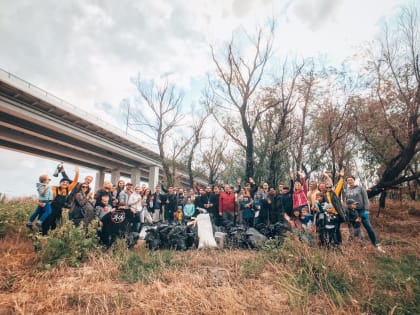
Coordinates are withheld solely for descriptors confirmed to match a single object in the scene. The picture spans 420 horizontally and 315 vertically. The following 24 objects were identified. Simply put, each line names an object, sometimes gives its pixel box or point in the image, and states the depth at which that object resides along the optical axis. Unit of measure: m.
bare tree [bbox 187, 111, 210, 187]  23.11
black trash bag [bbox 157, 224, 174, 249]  6.23
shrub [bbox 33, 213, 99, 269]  4.36
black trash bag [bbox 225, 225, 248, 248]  6.20
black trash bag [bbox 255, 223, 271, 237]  6.49
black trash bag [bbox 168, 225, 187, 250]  6.18
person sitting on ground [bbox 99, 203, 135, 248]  5.82
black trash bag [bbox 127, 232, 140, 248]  5.96
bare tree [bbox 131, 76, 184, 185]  21.48
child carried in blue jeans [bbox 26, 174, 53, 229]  5.78
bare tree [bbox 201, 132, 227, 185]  27.84
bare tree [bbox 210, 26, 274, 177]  13.48
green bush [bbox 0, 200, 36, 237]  6.09
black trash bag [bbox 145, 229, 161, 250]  6.11
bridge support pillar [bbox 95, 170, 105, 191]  35.88
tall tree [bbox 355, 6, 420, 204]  9.63
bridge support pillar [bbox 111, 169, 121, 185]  35.34
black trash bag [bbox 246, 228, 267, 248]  5.94
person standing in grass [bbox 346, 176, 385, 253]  5.90
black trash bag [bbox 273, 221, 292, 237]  6.18
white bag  6.25
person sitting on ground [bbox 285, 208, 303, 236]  6.43
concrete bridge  16.34
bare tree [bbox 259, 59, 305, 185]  13.77
